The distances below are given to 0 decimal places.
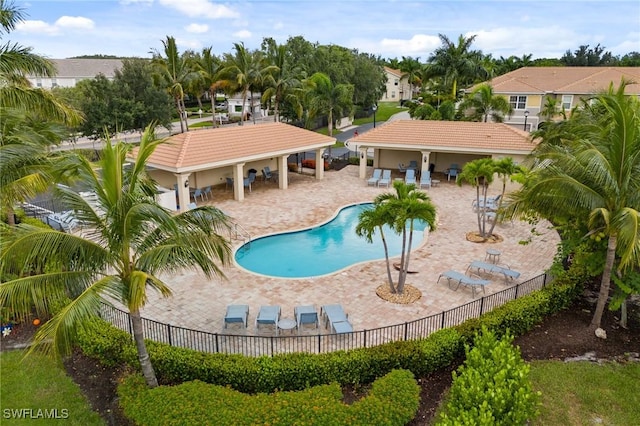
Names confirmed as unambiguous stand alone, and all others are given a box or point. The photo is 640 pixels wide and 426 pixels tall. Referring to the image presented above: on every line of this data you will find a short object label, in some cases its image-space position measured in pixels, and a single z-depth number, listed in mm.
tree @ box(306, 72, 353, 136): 39875
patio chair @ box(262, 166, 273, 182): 30659
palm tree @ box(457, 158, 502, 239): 19203
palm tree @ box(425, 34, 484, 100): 43562
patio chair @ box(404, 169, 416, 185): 29875
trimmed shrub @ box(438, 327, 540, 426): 8266
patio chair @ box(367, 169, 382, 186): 30453
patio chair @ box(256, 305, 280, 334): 12633
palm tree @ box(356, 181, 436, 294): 13711
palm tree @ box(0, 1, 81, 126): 12234
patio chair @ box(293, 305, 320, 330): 12750
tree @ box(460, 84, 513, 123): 37375
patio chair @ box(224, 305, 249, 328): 12617
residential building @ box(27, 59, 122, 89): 73812
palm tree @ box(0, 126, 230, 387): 7402
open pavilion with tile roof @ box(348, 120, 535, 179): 28917
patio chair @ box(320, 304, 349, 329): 12889
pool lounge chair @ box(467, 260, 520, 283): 15734
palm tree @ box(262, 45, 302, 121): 42656
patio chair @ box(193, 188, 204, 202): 26000
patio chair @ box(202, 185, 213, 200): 26669
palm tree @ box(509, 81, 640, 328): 10805
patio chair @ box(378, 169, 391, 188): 30323
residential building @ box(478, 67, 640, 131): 44594
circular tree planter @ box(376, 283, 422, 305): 14634
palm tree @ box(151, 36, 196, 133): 40250
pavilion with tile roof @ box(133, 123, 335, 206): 23750
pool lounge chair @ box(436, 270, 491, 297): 14953
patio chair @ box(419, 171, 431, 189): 29203
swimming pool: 18422
